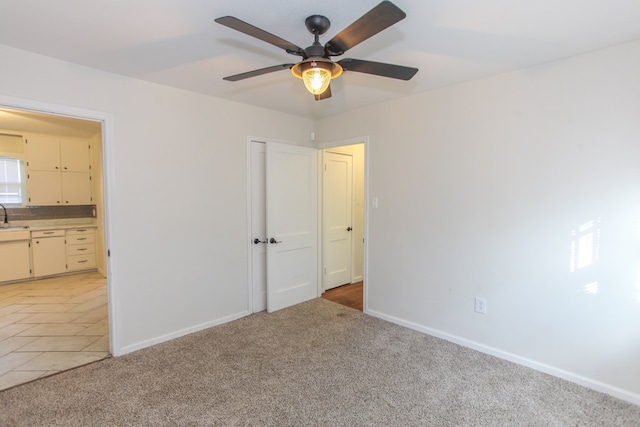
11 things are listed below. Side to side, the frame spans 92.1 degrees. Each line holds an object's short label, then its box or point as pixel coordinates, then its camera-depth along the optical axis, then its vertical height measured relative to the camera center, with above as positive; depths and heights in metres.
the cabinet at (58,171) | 5.22 +0.53
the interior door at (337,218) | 4.48 -0.26
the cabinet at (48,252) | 5.12 -0.87
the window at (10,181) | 5.11 +0.33
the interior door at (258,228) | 3.72 -0.34
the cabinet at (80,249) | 5.47 -0.87
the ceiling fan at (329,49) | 1.32 +0.77
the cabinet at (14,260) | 4.83 -0.95
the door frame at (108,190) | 2.55 +0.09
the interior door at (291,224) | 3.75 -0.30
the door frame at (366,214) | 3.66 -0.16
